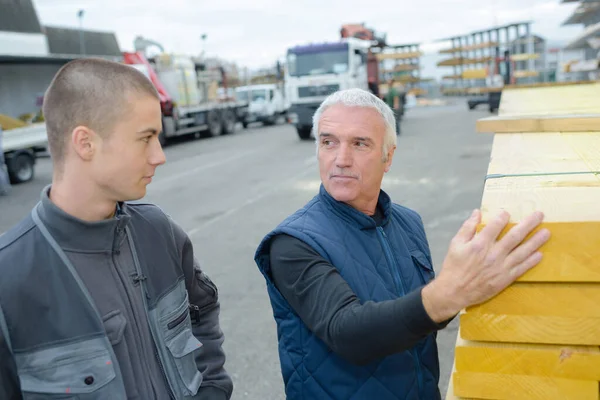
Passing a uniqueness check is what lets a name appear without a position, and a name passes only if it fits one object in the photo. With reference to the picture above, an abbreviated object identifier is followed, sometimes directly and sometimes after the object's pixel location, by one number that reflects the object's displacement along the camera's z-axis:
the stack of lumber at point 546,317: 1.17
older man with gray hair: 1.25
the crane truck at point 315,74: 18.03
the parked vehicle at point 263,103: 27.67
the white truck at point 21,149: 12.64
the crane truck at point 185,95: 20.38
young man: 1.48
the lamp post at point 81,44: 26.38
